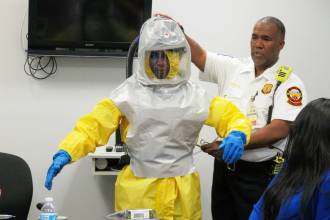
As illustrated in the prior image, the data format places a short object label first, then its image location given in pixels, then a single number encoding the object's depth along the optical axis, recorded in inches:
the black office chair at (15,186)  109.4
